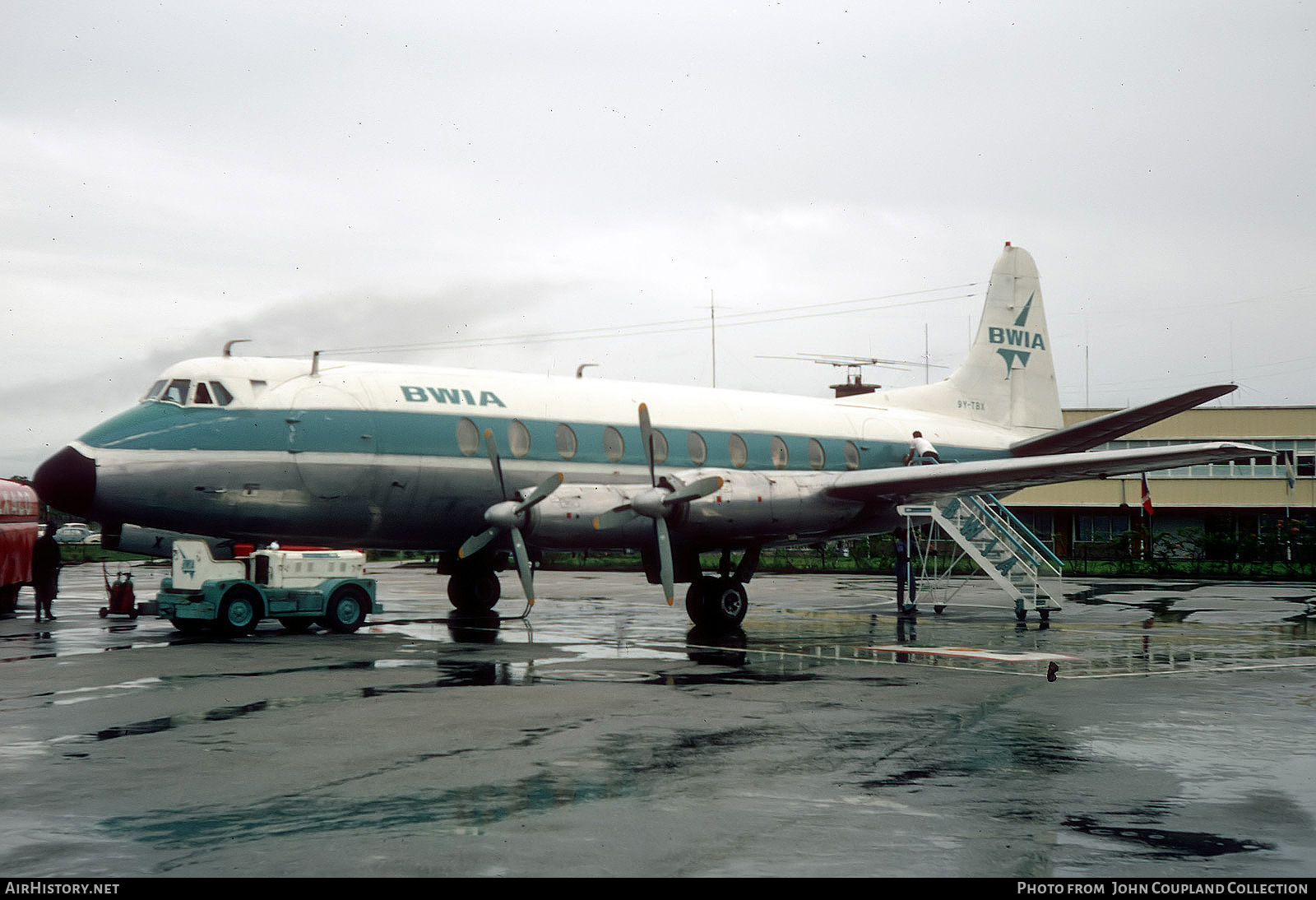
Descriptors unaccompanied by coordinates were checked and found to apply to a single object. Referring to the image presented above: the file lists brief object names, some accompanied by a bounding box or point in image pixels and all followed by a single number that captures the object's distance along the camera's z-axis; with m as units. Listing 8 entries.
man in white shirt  26.94
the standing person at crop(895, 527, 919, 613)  27.42
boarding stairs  24.16
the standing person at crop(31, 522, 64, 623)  24.98
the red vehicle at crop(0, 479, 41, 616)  28.91
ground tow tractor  20.38
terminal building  68.25
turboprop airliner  19.88
